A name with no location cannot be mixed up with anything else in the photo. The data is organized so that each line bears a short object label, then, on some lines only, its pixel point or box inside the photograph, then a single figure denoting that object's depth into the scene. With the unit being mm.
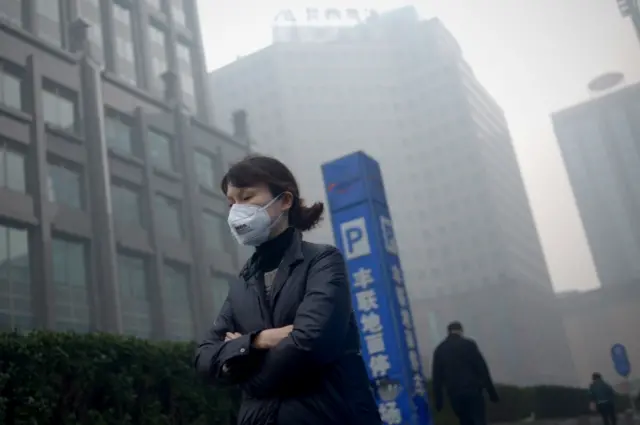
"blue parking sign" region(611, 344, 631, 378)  18250
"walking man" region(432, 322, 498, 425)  6469
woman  1717
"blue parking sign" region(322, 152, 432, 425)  6930
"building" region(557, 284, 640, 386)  58438
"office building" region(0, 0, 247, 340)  15430
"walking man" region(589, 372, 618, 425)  12938
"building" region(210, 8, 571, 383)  58344
